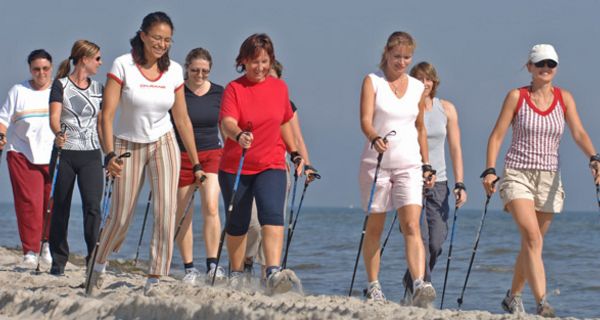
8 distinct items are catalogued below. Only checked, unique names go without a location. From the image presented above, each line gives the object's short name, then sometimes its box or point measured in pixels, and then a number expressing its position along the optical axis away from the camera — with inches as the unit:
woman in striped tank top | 657.0
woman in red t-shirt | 641.6
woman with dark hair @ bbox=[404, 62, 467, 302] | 741.9
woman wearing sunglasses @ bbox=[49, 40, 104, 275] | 743.7
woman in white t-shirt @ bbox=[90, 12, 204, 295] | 612.1
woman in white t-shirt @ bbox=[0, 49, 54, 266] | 870.4
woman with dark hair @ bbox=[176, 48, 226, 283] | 758.5
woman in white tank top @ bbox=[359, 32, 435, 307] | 661.3
